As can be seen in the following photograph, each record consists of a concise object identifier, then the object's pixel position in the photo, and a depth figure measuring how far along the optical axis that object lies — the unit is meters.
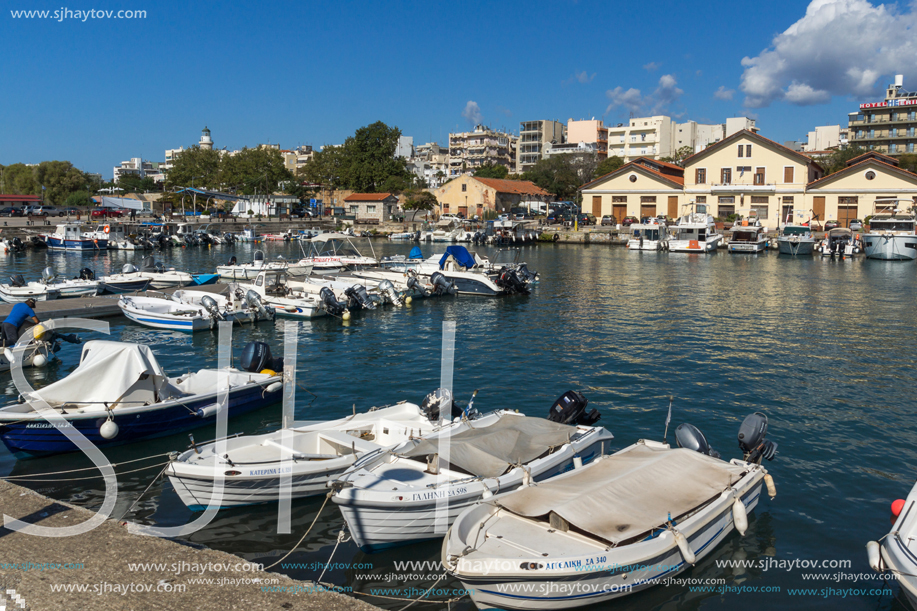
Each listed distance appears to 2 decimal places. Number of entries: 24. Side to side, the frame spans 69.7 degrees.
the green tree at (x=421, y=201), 89.00
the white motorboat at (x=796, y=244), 53.84
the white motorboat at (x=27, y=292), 25.00
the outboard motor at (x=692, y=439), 9.90
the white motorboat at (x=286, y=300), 24.28
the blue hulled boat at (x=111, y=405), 10.64
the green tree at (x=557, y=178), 99.94
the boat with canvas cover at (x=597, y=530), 6.48
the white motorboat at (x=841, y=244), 52.75
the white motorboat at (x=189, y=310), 21.64
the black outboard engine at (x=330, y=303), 24.47
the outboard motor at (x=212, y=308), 21.98
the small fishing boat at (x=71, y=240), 53.53
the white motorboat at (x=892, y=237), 48.97
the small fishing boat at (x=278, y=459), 8.82
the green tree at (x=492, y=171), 110.19
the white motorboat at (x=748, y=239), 56.19
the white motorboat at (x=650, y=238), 60.09
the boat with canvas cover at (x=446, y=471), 7.94
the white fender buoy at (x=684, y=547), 7.09
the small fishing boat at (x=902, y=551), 6.60
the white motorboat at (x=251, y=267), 32.66
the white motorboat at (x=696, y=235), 57.53
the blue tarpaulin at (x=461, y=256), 32.19
